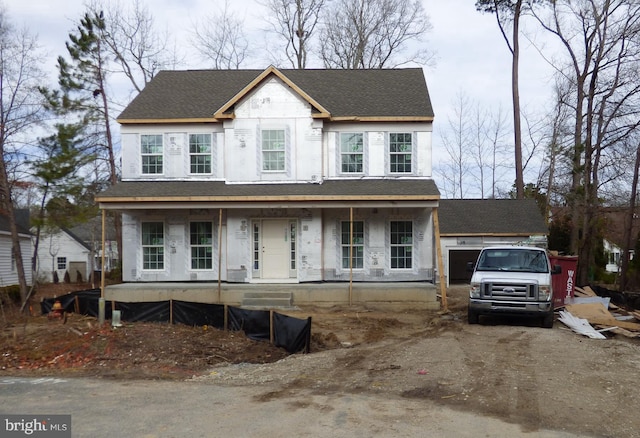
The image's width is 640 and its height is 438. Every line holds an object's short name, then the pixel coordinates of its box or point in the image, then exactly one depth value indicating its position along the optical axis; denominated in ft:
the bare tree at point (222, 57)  131.54
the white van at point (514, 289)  46.91
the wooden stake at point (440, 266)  57.88
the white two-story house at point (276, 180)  66.85
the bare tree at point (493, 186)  158.30
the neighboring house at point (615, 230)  130.21
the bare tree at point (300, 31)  130.31
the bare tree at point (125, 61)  109.40
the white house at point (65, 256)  167.63
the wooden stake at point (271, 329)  43.04
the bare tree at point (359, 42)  131.34
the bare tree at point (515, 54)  104.63
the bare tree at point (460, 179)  158.71
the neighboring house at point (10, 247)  109.70
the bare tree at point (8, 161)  72.49
